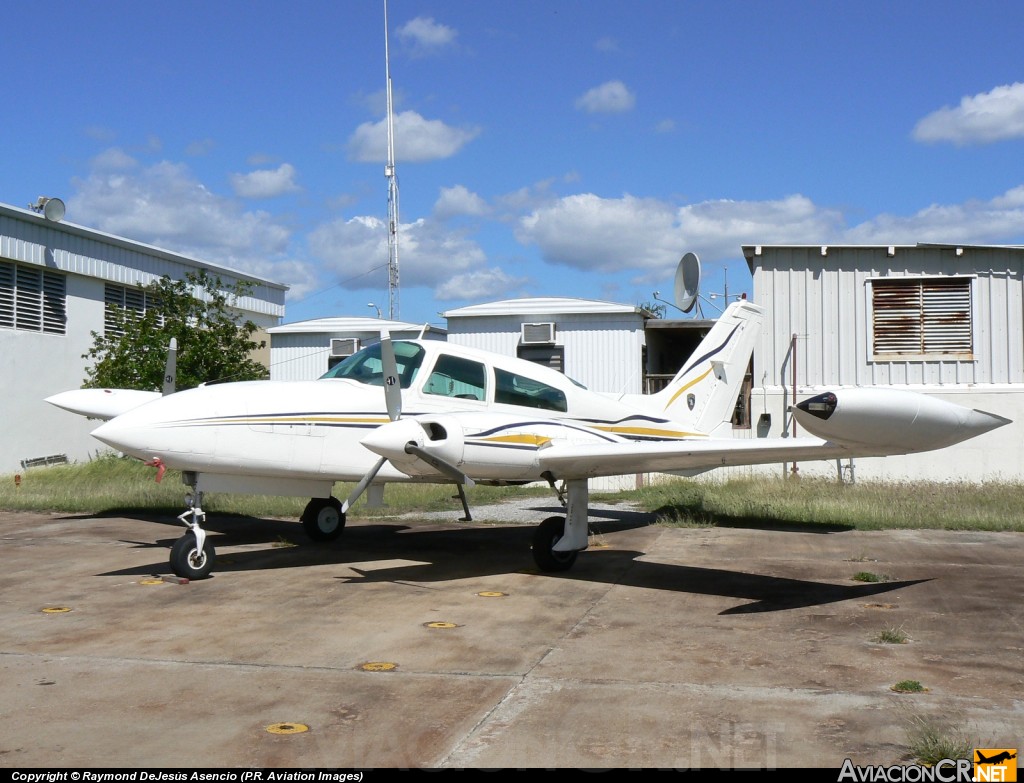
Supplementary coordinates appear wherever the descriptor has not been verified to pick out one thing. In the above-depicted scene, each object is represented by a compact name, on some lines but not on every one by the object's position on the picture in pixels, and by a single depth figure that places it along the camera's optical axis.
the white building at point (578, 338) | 24.58
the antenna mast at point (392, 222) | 35.19
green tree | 21.20
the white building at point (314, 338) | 27.78
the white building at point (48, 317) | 22.77
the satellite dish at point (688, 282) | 17.36
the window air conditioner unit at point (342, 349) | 24.75
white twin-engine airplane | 8.94
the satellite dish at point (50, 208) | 23.59
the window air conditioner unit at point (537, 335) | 24.66
